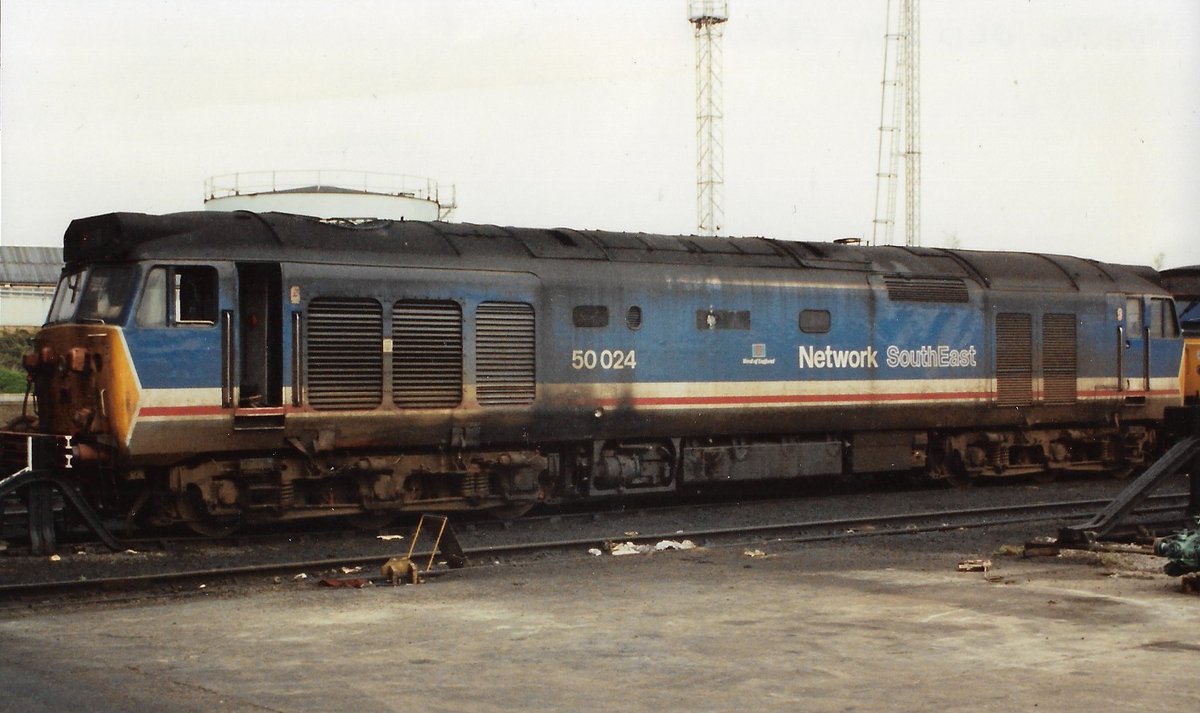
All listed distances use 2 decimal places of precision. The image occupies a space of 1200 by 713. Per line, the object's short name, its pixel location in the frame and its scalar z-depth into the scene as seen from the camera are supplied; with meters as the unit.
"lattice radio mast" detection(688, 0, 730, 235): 52.22
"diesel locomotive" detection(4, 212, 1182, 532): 16.17
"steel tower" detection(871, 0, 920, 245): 63.34
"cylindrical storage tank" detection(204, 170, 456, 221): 48.62
